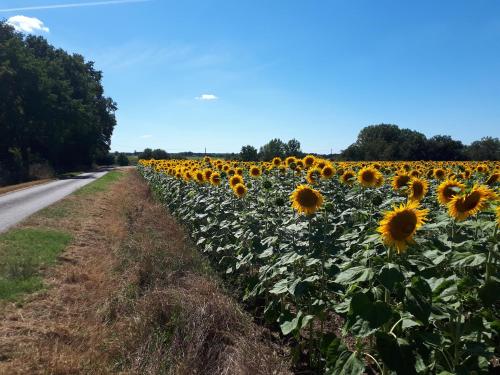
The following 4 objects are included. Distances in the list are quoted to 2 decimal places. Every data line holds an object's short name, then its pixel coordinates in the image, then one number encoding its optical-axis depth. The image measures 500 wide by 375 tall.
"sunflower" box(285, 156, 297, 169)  8.81
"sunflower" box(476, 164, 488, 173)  10.48
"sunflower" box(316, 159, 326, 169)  7.92
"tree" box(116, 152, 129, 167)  85.56
